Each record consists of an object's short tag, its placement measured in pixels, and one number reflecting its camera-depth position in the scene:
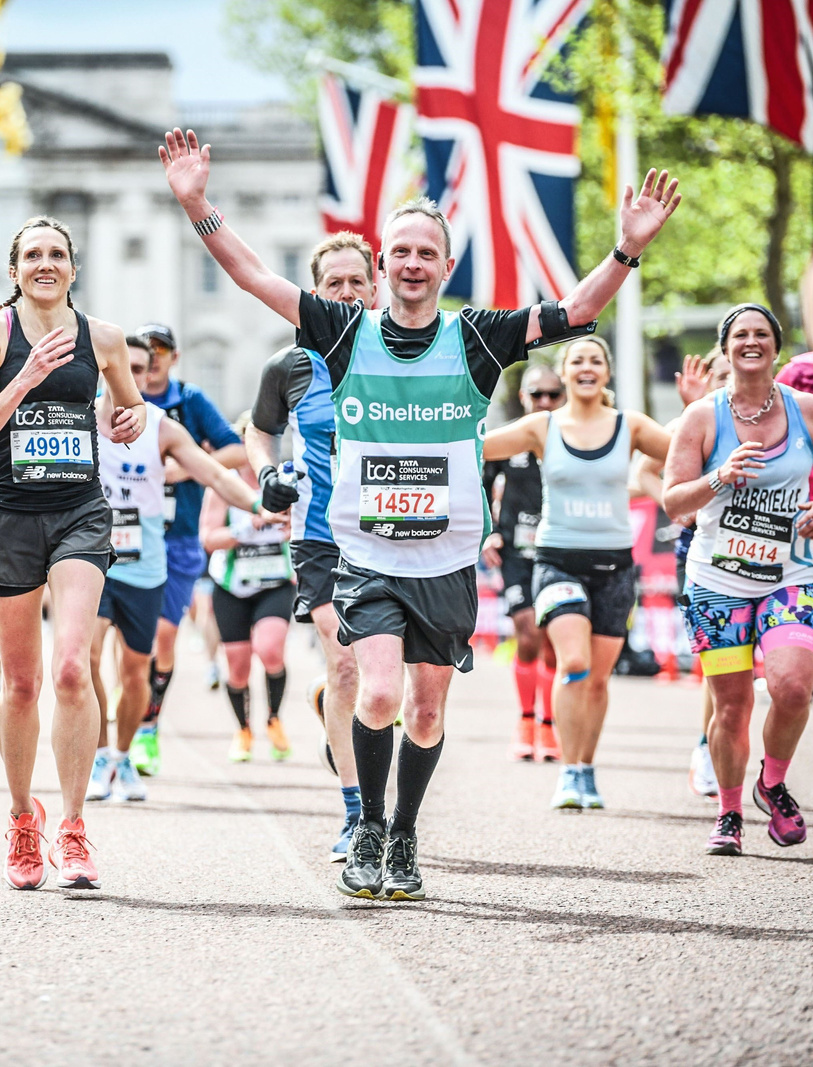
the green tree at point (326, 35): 39.03
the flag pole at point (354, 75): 26.40
